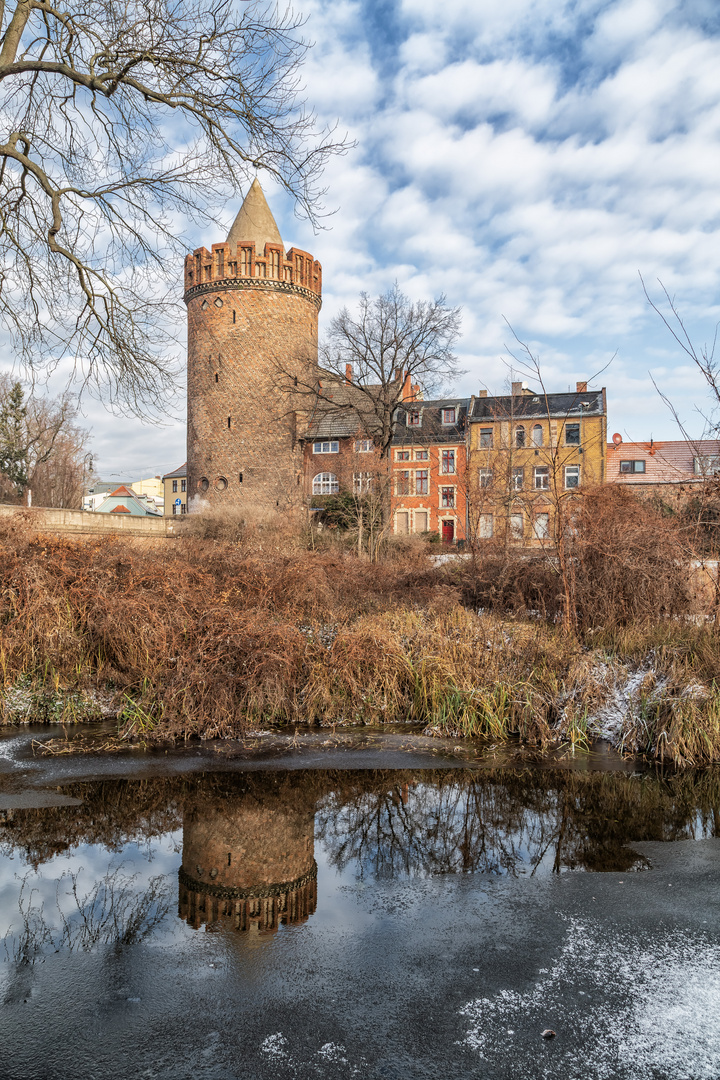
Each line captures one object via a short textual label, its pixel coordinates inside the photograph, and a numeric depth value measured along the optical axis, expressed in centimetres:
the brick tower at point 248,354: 3694
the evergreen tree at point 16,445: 4169
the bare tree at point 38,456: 4200
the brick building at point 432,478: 4403
